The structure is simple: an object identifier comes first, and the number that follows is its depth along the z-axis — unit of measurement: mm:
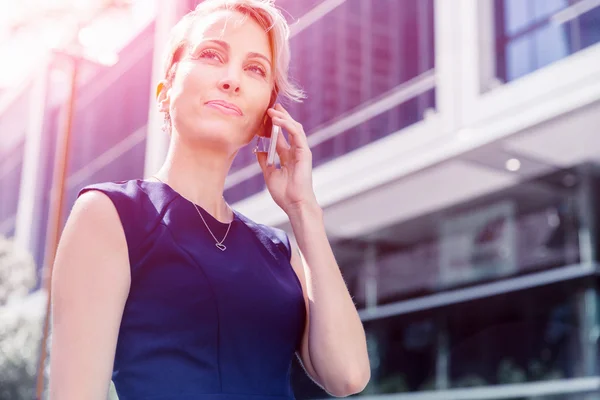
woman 1191
